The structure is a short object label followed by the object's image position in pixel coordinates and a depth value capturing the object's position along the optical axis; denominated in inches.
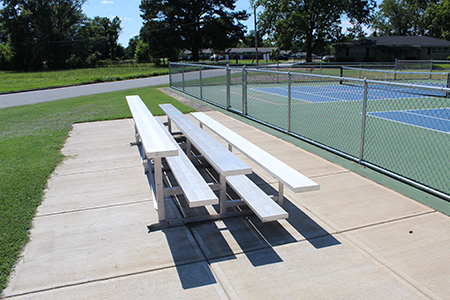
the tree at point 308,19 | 1973.4
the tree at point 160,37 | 2393.0
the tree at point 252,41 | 2580.7
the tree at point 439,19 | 2628.0
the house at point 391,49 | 2164.1
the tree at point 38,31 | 2869.1
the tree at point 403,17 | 3088.1
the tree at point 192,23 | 2405.3
